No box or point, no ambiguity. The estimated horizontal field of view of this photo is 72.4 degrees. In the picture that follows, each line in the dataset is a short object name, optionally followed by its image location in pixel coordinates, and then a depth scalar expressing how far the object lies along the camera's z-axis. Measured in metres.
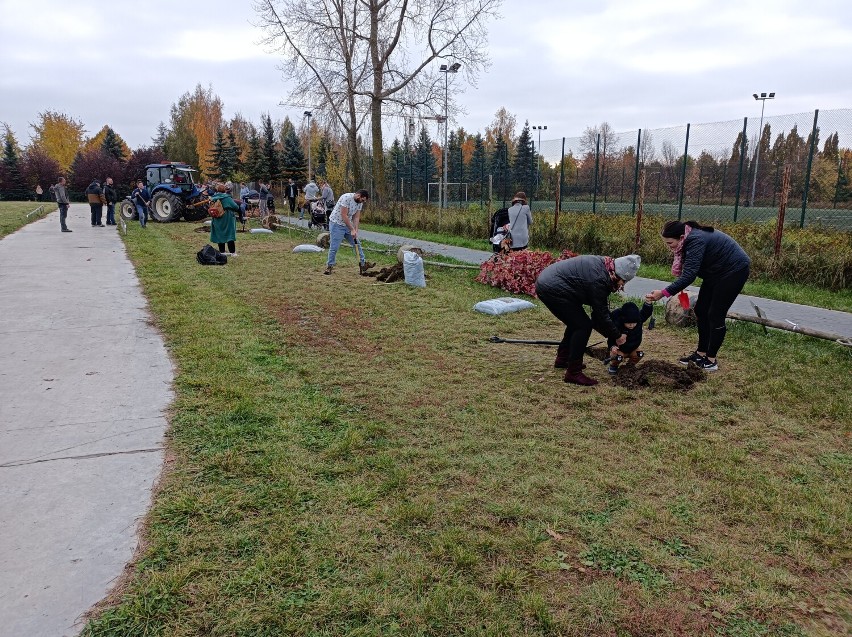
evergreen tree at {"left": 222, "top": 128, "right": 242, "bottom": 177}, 57.03
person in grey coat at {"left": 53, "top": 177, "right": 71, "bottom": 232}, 20.02
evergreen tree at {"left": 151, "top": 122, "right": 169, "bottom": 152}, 80.00
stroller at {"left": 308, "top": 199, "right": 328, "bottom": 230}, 20.44
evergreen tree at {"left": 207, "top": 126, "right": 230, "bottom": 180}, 56.28
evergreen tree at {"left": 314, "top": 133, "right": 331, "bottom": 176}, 56.77
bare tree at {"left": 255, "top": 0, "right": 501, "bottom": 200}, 27.52
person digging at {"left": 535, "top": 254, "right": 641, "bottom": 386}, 5.17
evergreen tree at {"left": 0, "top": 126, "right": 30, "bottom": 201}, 52.97
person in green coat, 12.12
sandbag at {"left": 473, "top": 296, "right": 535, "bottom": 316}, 8.38
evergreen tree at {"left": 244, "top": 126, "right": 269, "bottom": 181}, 51.59
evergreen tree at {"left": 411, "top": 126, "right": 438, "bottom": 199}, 40.06
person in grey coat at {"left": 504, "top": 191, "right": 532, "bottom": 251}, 11.27
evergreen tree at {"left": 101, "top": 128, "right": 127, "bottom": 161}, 64.07
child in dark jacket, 5.45
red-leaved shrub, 9.81
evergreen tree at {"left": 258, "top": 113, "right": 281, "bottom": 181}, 50.53
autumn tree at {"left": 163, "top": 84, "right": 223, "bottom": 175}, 62.03
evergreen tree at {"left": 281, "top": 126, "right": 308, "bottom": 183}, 50.81
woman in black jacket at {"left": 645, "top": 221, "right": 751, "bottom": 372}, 5.51
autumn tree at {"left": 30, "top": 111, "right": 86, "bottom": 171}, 65.19
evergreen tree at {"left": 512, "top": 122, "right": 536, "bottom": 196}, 25.11
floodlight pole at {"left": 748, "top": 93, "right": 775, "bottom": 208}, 17.14
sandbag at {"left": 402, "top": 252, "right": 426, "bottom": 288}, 10.35
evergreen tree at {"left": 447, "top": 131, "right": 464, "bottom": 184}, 47.19
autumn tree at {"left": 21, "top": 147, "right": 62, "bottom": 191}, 52.75
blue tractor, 21.86
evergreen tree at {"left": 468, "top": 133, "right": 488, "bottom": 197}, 49.56
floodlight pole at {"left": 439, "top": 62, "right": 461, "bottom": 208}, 27.59
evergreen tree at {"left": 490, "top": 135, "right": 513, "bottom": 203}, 22.69
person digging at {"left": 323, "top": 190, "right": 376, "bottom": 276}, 11.26
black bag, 12.14
